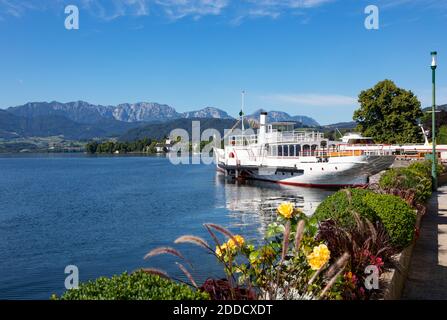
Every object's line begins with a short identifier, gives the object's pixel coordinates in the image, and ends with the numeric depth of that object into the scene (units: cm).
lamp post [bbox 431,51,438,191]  2288
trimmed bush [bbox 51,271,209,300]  392
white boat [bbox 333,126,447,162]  5541
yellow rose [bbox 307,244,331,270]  505
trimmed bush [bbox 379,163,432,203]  1445
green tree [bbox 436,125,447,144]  7141
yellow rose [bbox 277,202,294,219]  593
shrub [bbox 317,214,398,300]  558
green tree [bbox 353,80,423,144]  6328
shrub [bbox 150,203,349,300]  494
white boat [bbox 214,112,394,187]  4800
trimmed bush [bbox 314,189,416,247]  763
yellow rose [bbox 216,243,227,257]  554
